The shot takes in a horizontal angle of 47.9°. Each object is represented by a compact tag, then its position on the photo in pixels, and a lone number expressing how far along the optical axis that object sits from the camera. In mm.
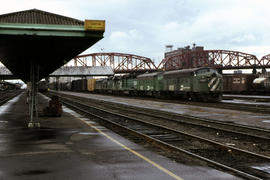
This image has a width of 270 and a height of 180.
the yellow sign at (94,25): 11094
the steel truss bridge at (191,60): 184125
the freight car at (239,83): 55062
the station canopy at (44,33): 11000
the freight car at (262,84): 49812
